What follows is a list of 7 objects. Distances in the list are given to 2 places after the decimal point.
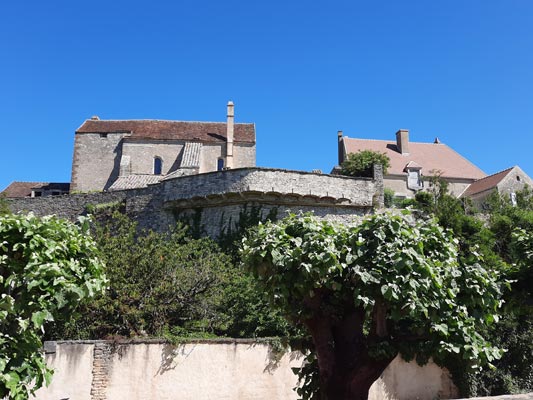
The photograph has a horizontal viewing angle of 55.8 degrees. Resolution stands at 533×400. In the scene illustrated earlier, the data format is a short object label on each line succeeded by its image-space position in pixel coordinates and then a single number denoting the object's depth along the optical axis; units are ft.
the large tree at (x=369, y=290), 27.91
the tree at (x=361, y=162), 105.19
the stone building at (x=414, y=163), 130.72
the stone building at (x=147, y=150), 126.41
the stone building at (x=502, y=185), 120.37
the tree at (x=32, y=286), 21.49
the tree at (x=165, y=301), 50.21
